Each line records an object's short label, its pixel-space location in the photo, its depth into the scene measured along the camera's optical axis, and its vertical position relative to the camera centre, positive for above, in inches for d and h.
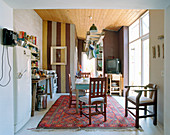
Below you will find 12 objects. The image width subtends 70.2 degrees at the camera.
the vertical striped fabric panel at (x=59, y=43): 213.8 +42.7
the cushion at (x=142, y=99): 98.2 -27.4
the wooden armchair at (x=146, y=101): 94.8 -28.1
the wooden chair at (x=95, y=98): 99.2 -27.1
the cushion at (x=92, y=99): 103.1 -28.3
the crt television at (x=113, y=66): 201.3 +1.2
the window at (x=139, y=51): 142.6 +20.6
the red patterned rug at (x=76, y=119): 97.7 -47.1
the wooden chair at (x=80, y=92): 132.9 -29.1
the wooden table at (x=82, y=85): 116.6 -17.6
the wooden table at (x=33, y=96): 117.1 -28.2
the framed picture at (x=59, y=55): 213.6 +21.1
